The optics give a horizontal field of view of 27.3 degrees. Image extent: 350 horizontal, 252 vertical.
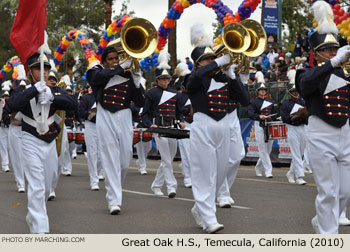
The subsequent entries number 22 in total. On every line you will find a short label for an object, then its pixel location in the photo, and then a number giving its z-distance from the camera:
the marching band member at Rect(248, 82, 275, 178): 16.48
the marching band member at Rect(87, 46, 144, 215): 9.91
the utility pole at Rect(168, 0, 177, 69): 28.75
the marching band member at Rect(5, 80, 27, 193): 13.47
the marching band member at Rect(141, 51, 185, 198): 13.38
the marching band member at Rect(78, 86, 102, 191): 13.88
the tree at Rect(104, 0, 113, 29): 32.15
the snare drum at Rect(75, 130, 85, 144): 17.60
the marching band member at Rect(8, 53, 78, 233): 7.49
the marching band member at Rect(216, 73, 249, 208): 10.47
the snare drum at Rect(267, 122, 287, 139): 17.09
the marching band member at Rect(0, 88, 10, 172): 18.55
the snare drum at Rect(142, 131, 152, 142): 18.11
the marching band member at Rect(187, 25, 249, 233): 7.91
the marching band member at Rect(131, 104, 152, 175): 18.20
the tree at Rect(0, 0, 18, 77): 57.09
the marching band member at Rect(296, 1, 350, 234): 6.84
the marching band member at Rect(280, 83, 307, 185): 14.67
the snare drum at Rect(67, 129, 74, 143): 18.25
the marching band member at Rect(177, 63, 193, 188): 13.49
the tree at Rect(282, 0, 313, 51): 43.00
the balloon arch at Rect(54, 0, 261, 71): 20.70
